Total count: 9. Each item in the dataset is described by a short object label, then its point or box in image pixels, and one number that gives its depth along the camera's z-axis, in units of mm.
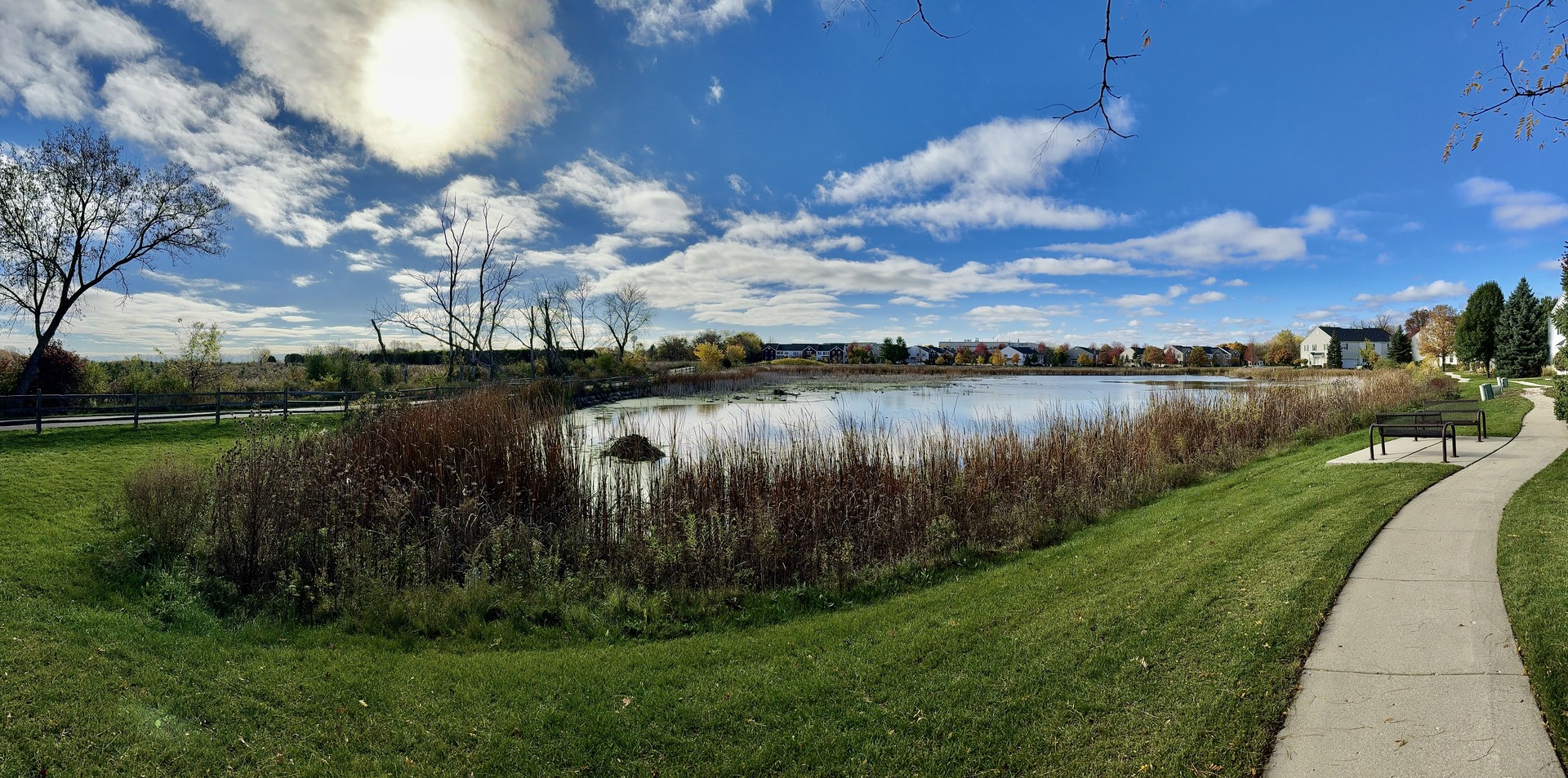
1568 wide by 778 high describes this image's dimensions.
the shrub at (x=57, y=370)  22766
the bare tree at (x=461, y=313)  32562
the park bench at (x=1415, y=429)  10062
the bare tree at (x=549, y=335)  42500
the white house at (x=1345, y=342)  84500
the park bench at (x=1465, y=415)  11523
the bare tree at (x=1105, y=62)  3461
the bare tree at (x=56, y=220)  19844
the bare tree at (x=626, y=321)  55825
